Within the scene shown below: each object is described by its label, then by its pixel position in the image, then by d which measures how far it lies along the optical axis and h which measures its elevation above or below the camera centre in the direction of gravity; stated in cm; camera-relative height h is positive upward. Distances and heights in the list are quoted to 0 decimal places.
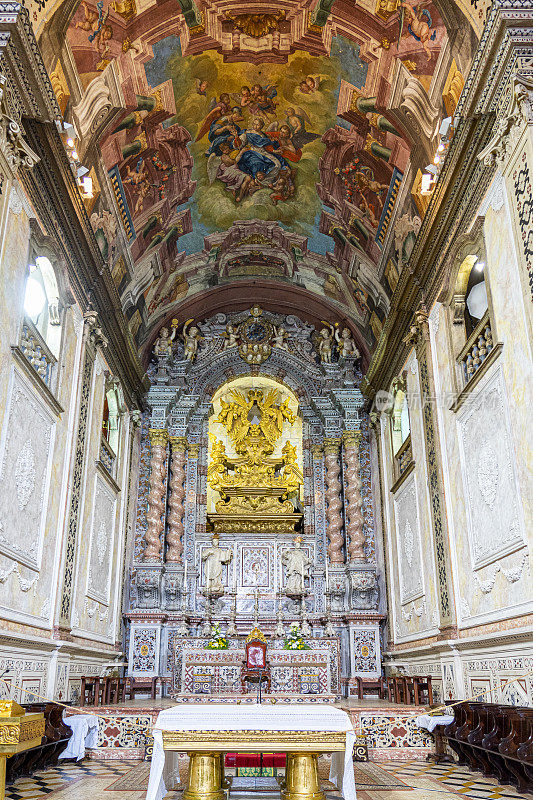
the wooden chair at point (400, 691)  1187 -33
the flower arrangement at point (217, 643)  1377 +52
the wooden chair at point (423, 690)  1083 -31
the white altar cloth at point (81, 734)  900 -76
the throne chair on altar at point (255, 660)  1068 +15
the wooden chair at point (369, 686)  1376 -30
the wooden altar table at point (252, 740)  559 -51
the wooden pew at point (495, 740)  632 -66
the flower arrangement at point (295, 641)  1368 +54
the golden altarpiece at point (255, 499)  1559 +388
